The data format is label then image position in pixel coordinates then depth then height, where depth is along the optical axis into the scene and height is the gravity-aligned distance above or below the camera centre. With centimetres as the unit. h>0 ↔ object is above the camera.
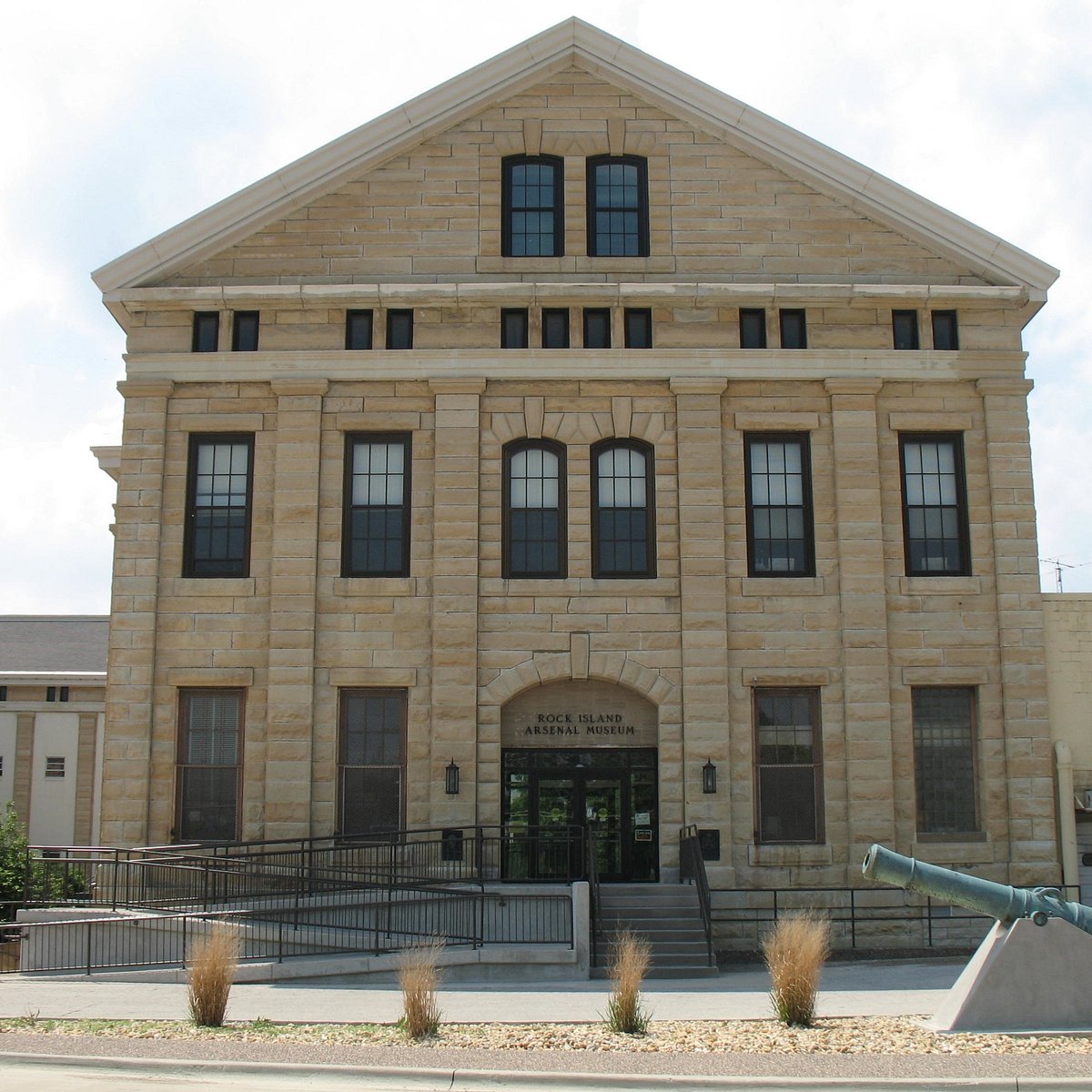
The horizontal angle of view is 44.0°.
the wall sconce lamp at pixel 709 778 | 2136 +43
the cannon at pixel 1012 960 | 1327 -152
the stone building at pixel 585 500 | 2169 +500
